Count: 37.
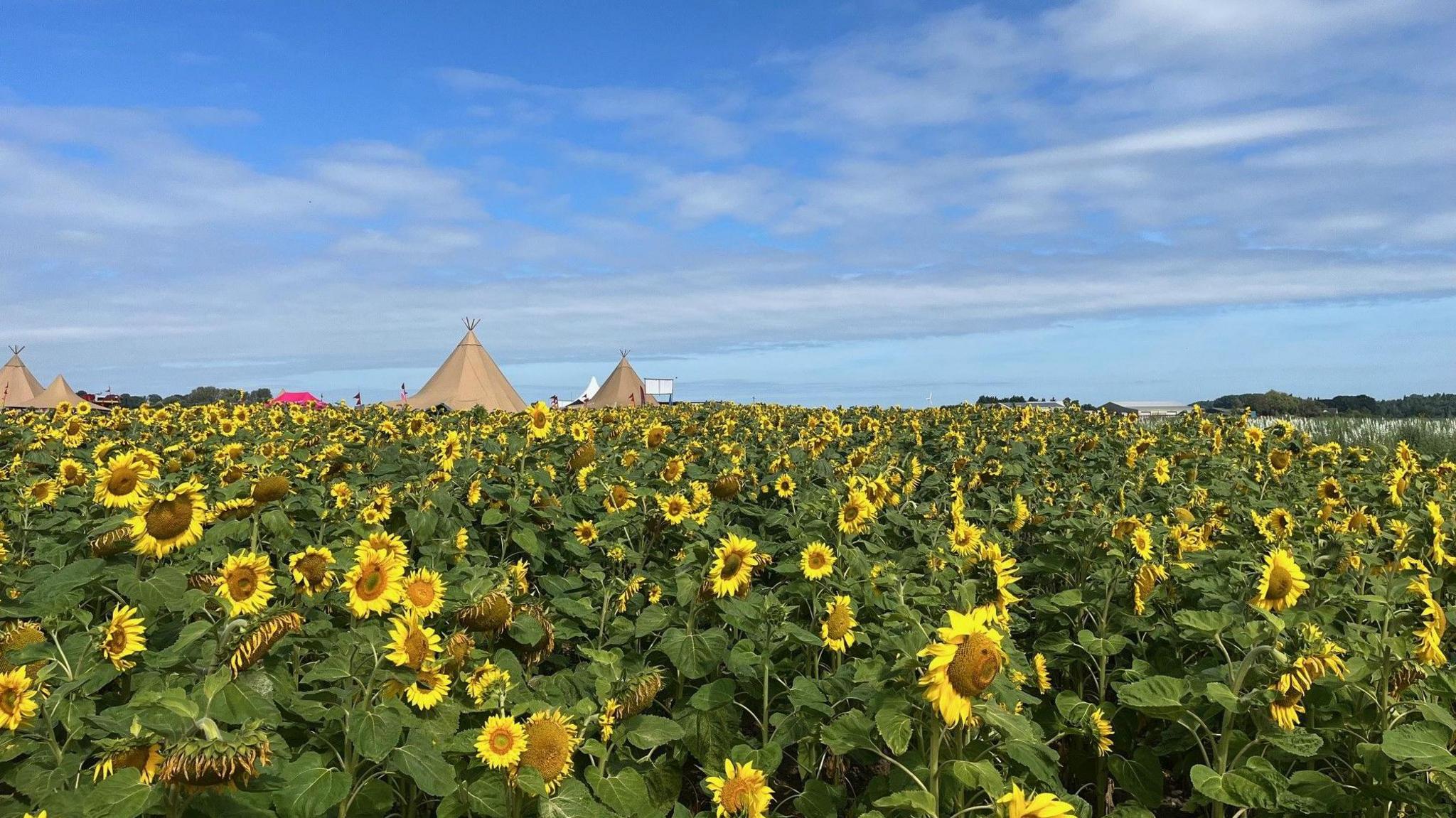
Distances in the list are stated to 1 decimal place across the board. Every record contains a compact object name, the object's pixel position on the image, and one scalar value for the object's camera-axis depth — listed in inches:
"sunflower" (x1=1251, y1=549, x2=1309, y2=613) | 141.2
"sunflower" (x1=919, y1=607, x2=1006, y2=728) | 88.0
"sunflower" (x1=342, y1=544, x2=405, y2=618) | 120.0
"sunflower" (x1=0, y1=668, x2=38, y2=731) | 92.4
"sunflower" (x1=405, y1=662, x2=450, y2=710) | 106.6
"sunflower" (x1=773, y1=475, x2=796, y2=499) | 241.2
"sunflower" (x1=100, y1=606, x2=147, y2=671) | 108.0
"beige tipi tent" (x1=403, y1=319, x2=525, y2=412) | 1127.6
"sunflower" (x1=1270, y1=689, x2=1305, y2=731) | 109.6
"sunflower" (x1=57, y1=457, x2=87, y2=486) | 219.3
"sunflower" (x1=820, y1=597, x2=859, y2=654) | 133.8
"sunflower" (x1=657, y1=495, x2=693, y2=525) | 199.2
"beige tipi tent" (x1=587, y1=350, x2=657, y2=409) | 1311.5
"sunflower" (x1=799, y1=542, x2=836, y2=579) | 155.9
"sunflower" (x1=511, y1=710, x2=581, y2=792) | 99.7
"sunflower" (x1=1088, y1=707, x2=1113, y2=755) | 131.8
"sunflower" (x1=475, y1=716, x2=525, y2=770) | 97.4
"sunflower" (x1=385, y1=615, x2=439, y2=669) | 103.5
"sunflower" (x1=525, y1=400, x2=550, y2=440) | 277.4
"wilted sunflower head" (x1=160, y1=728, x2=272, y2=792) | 72.6
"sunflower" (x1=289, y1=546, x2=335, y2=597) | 122.3
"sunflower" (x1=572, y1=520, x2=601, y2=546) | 203.6
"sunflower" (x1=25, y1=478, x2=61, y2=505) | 195.8
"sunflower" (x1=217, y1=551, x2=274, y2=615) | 118.5
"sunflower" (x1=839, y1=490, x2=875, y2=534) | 175.8
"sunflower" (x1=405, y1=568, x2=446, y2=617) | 120.8
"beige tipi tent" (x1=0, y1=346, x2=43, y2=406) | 1043.9
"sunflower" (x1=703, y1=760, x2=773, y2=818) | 103.6
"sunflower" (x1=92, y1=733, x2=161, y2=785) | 78.2
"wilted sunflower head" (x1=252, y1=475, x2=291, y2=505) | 159.8
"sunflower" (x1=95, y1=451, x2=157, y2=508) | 156.3
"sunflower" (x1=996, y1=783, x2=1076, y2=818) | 76.8
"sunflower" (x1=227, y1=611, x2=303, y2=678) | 92.2
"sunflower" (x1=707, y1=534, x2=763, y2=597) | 142.5
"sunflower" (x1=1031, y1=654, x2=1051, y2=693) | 139.1
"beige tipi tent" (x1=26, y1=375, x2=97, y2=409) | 1038.4
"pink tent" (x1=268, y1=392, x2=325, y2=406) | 873.5
